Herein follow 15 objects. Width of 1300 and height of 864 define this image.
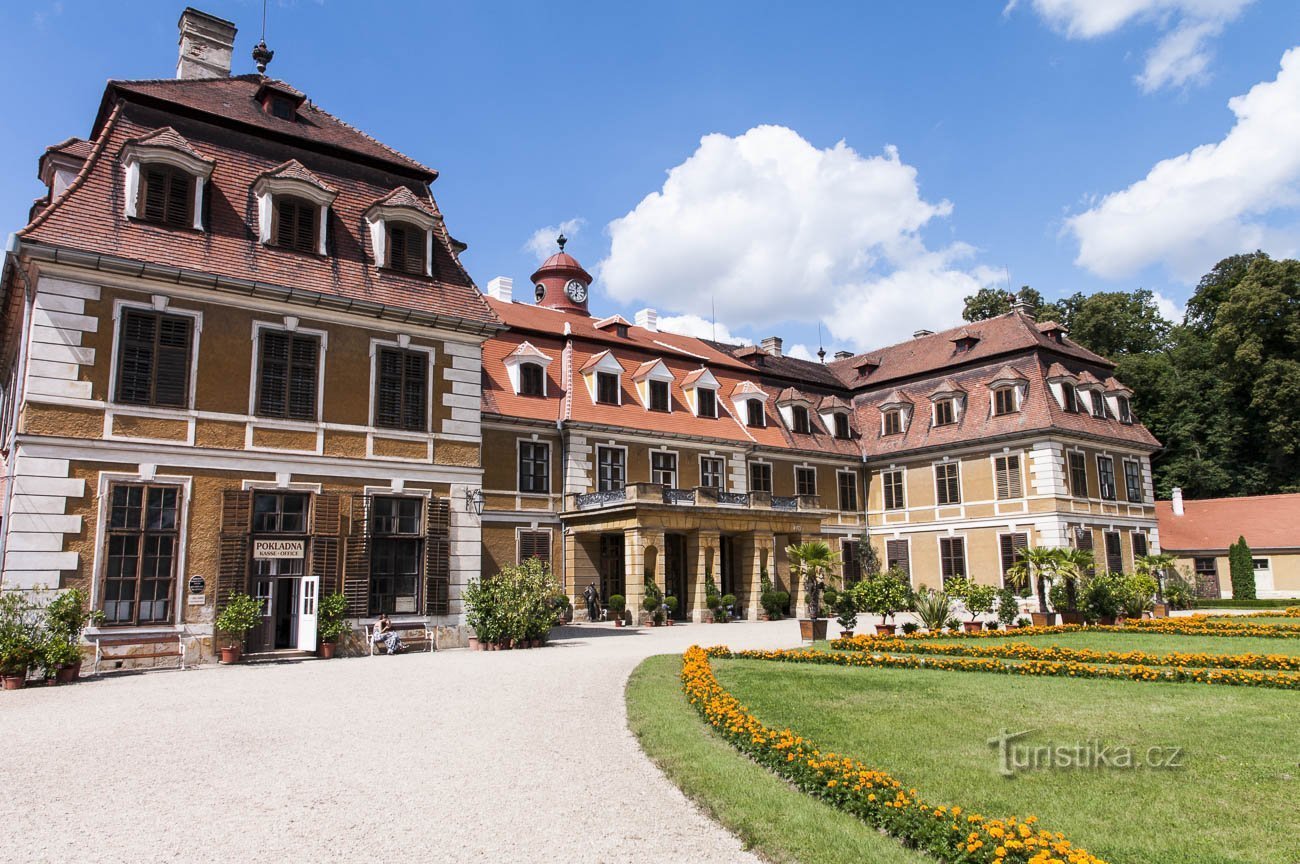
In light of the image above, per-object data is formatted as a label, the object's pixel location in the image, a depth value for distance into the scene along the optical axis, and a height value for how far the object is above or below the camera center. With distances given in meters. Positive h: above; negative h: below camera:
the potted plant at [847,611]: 22.09 -1.01
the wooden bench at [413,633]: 20.28 -1.31
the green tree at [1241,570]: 40.28 -0.19
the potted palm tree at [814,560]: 25.34 +0.34
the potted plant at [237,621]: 17.67 -0.86
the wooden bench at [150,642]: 16.61 -1.23
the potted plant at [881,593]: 23.44 -0.62
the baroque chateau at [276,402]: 17.16 +4.27
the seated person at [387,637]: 19.53 -1.33
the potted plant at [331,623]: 18.88 -0.98
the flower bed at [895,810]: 5.57 -1.76
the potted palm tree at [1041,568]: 25.80 +0.02
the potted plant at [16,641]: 14.59 -1.00
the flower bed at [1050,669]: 13.43 -1.72
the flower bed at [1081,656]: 15.43 -1.68
